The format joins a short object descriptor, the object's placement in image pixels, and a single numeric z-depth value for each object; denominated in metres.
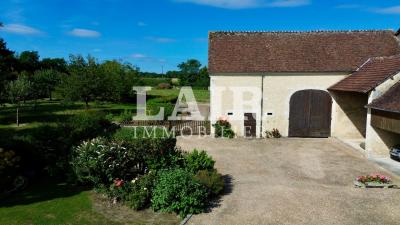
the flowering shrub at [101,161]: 10.63
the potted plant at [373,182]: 10.99
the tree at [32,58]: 72.31
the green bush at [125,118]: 24.61
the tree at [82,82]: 29.66
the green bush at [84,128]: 13.23
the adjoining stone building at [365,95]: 14.71
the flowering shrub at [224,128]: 19.87
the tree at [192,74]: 77.65
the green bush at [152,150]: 11.37
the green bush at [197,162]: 11.38
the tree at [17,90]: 26.91
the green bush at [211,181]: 9.92
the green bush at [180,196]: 9.00
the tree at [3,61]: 18.44
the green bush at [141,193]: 9.31
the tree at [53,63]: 77.94
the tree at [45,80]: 46.91
